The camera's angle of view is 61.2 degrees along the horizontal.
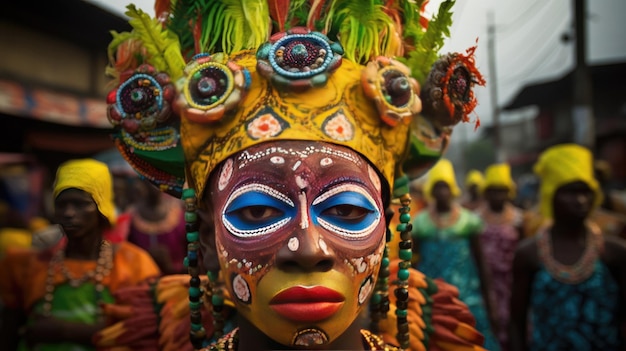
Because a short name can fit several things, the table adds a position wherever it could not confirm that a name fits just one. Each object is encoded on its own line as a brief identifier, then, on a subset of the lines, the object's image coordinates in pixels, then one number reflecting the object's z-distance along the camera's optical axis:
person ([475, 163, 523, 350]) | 5.93
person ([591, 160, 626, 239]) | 5.33
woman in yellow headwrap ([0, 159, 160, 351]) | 3.04
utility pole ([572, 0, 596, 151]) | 9.59
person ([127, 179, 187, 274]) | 5.14
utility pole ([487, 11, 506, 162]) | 20.09
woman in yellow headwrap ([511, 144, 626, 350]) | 3.39
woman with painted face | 1.60
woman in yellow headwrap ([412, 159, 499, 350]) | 5.22
